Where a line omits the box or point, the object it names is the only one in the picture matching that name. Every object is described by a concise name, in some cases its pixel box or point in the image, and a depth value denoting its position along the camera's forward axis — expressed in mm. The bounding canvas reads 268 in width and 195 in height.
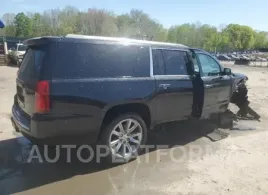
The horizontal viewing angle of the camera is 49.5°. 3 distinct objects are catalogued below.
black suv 3773
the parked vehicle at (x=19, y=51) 22684
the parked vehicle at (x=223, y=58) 70706
